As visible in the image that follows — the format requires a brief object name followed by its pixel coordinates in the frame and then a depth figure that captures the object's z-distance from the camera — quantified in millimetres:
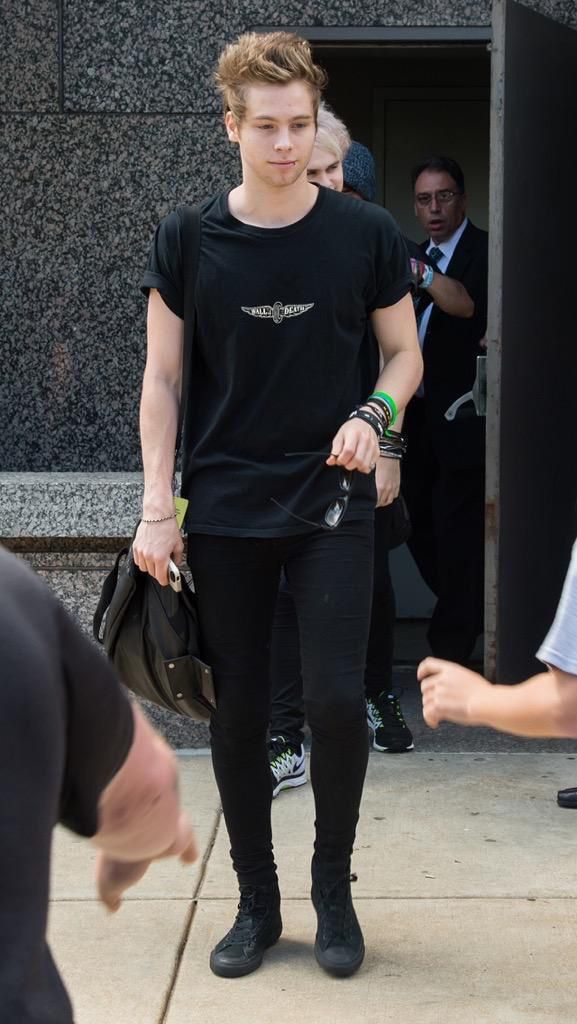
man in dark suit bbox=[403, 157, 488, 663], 5223
